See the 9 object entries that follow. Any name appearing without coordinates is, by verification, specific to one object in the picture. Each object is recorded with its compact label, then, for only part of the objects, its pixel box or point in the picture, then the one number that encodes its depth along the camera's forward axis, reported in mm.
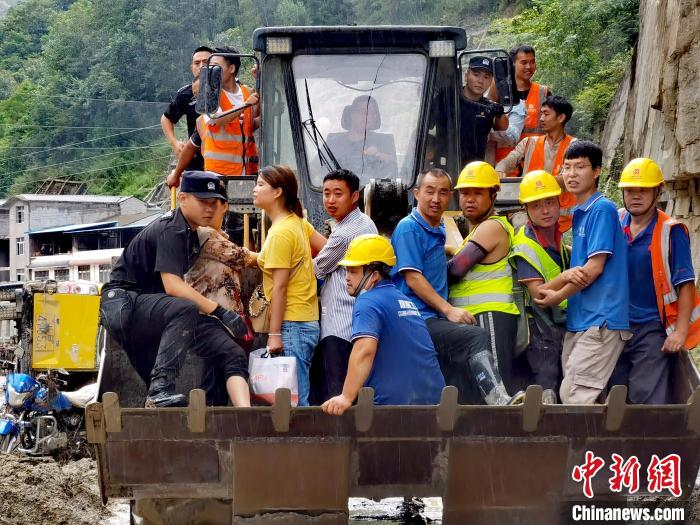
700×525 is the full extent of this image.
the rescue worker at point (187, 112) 10422
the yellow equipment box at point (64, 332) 18781
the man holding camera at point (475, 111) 9617
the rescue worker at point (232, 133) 9695
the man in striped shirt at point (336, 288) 6789
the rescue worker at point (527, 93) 10188
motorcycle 16188
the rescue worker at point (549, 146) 9453
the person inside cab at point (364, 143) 9273
